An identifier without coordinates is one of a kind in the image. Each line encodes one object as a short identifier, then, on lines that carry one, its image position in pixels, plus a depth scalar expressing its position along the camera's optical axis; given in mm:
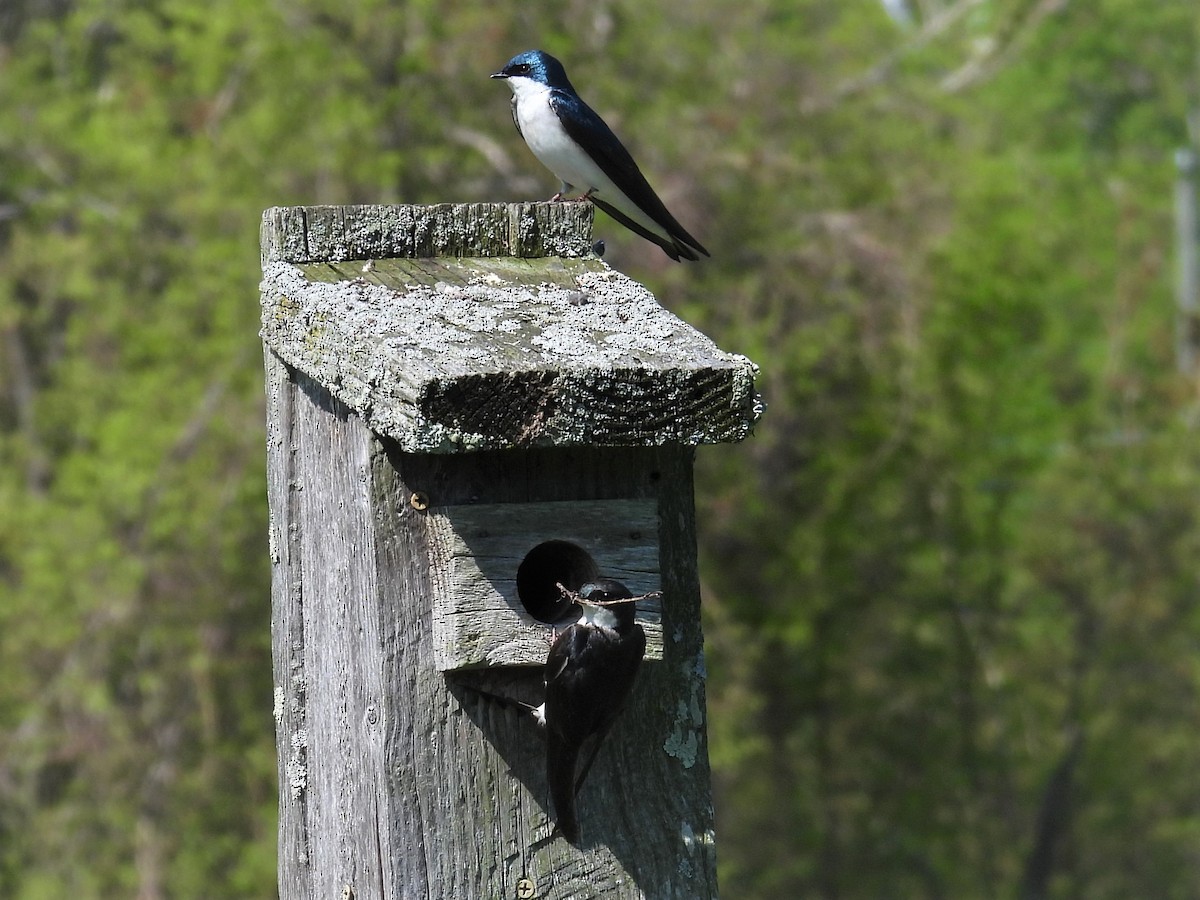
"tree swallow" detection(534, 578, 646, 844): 6820
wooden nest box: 6794
